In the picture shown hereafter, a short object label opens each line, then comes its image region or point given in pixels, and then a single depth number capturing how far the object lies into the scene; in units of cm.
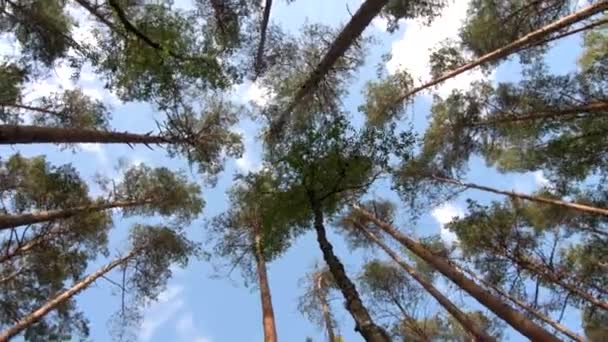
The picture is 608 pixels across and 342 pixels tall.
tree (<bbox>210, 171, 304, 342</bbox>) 970
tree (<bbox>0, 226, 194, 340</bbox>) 1420
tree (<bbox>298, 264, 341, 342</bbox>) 1413
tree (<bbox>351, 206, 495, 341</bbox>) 1284
